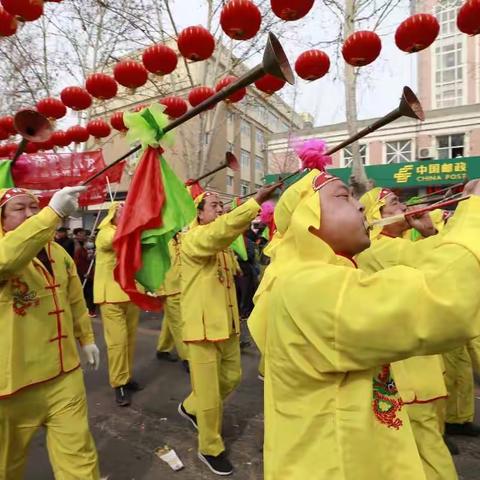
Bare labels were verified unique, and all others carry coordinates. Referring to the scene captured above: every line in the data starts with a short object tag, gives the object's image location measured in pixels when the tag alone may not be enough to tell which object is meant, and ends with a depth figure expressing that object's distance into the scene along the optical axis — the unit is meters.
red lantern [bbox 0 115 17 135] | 7.38
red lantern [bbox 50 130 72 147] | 8.10
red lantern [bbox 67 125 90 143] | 8.05
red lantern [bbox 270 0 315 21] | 4.59
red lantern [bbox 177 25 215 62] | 5.30
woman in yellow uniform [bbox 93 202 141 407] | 4.76
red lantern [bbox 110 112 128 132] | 7.63
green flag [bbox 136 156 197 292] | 2.40
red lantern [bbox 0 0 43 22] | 4.92
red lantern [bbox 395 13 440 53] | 4.75
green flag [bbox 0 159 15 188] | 3.23
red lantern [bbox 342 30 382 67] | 5.01
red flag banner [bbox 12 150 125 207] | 7.89
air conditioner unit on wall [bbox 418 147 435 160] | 22.00
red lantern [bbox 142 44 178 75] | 6.08
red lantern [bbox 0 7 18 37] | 5.23
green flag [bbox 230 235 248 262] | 5.46
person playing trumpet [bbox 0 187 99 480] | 2.42
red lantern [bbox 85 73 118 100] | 6.54
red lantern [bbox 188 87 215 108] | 6.63
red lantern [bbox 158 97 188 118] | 6.91
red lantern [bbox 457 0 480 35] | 4.31
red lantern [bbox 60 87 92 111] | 6.77
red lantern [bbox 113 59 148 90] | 6.22
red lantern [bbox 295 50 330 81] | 5.51
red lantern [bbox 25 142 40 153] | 6.63
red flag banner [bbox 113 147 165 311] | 2.35
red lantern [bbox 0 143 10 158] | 8.69
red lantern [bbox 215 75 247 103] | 5.67
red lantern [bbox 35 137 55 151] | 6.49
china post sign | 19.48
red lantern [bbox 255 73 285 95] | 5.91
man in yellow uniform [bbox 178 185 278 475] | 3.33
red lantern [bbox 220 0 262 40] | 4.70
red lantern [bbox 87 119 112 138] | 8.11
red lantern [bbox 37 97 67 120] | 6.98
